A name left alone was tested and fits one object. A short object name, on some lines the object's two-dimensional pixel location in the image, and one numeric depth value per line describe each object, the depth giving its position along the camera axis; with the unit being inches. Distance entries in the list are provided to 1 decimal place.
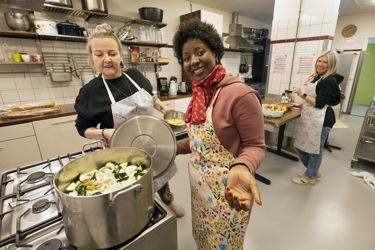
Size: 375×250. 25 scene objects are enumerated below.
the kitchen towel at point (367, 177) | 81.9
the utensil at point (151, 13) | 107.6
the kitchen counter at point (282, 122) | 77.0
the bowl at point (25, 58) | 82.7
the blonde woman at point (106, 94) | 40.6
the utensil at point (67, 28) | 86.0
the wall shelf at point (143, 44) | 109.3
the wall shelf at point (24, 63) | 77.4
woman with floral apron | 27.1
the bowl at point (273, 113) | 79.9
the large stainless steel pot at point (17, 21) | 77.1
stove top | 23.2
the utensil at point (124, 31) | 105.6
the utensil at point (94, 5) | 89.9
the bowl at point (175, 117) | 78.3
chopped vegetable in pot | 24.1
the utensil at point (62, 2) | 80.7
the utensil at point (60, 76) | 93.2
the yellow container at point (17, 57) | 81.7
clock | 186.1
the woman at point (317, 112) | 70.7
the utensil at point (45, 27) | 81.0
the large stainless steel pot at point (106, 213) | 19.0
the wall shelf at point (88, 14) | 83.6
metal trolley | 86.4
